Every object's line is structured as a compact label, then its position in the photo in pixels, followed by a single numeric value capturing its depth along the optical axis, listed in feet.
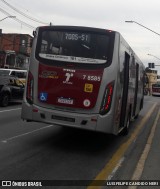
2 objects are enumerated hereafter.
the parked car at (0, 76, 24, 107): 34.10
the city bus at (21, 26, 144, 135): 15.99
